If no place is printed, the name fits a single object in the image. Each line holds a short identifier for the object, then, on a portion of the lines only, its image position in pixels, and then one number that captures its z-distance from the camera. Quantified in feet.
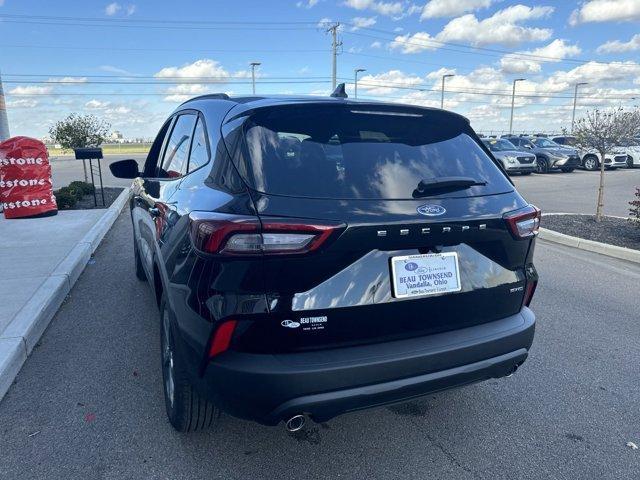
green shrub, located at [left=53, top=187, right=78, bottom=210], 33.06
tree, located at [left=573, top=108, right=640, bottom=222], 29.25
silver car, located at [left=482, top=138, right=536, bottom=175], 66.80
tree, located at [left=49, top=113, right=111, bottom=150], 49.98
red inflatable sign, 27.84
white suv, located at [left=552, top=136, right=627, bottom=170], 76.38
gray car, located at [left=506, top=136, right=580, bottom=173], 71.72
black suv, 6.68
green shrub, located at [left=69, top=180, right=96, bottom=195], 37.83
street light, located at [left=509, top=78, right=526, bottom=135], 173.27
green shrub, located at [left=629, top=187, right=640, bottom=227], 25.48
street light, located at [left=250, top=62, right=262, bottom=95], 179.42
